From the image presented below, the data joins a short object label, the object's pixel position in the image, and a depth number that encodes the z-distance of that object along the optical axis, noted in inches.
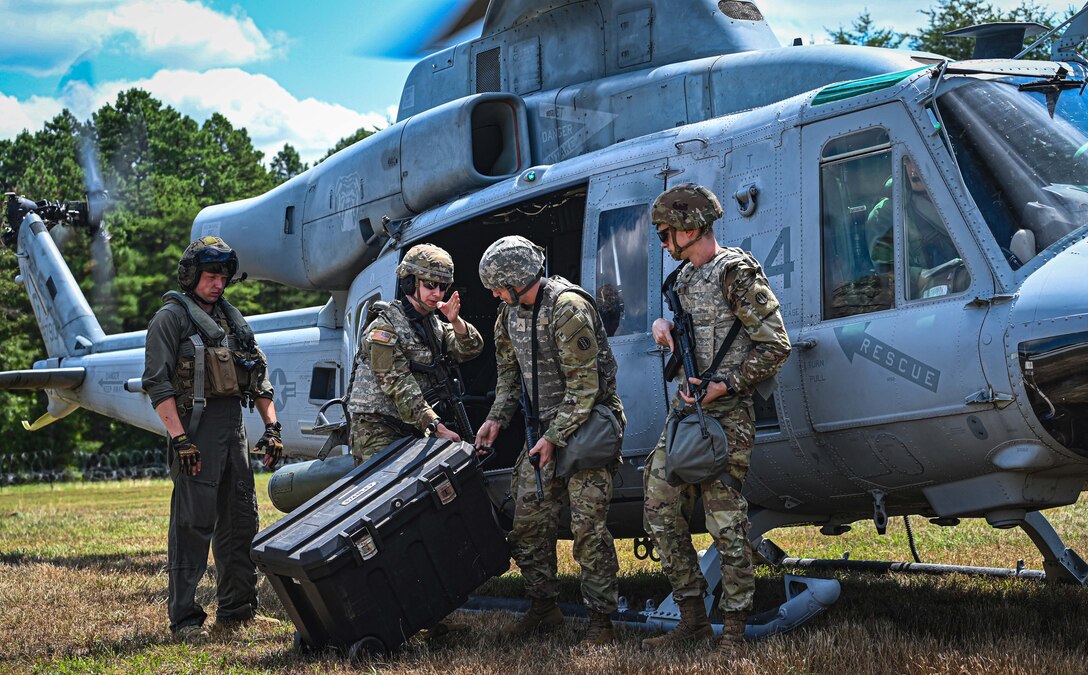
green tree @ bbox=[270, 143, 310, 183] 2810.0
